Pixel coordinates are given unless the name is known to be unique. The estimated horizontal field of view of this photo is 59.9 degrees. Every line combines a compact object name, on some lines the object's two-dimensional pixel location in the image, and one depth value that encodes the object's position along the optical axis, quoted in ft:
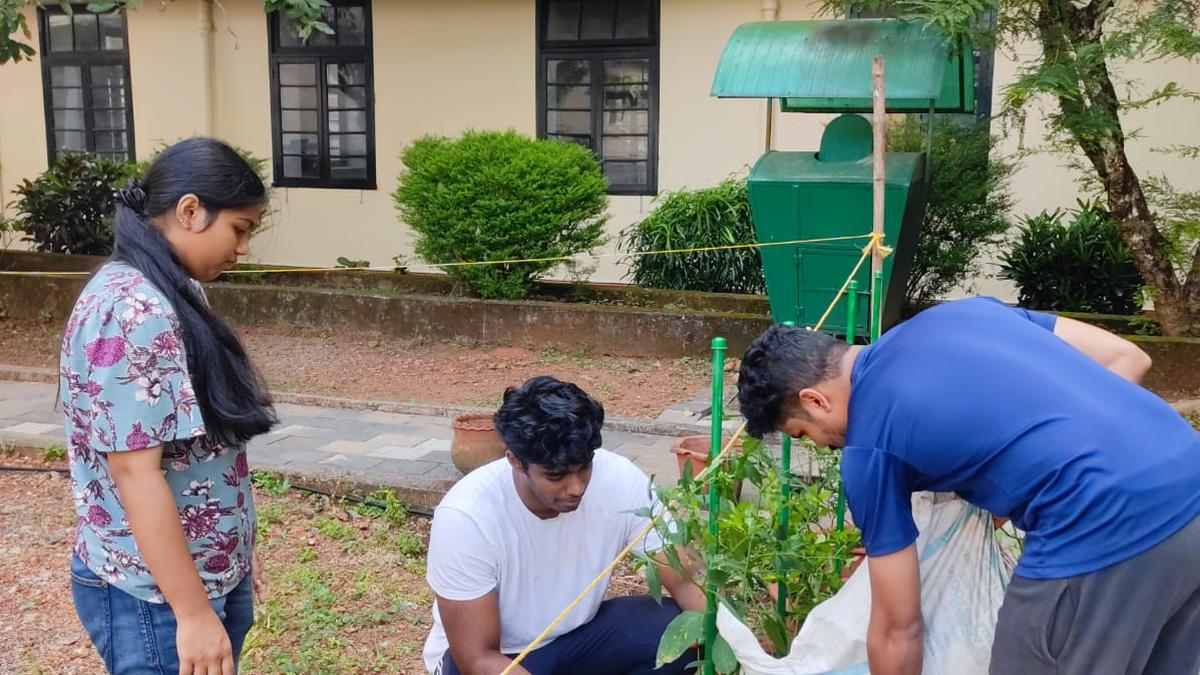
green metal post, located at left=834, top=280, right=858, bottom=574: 8.57
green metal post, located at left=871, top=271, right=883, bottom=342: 10.61
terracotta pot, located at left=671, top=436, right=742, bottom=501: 12.51
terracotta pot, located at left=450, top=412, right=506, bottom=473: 14.49
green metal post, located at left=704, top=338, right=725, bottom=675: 7.15
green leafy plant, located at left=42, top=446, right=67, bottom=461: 17.29
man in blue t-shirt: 5.65
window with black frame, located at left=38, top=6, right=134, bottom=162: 34.68
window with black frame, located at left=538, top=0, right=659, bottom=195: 29.60
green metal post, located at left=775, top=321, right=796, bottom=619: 7.79
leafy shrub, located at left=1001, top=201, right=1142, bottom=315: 22.99
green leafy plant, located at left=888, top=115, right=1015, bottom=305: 22.80
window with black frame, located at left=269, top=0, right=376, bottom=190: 32.27
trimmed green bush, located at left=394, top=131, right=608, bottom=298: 24.54
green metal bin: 18.58
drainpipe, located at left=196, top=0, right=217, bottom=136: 32.55
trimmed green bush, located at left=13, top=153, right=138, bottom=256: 30.91
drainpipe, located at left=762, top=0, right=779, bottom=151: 27.04
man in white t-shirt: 7.45
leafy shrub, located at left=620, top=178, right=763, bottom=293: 25.32
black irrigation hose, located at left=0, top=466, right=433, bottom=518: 14.78
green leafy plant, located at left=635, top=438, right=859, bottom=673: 7.32
